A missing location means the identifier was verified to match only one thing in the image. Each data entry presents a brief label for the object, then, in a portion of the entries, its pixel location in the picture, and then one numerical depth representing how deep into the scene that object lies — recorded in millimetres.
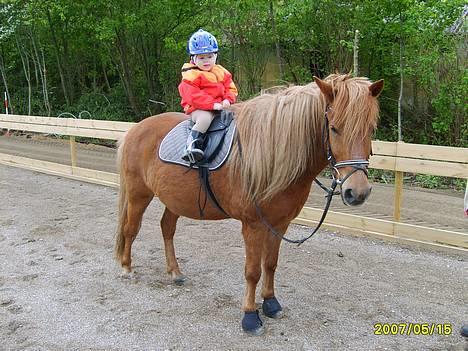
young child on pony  3502
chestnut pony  2654
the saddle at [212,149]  3426
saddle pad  3413
